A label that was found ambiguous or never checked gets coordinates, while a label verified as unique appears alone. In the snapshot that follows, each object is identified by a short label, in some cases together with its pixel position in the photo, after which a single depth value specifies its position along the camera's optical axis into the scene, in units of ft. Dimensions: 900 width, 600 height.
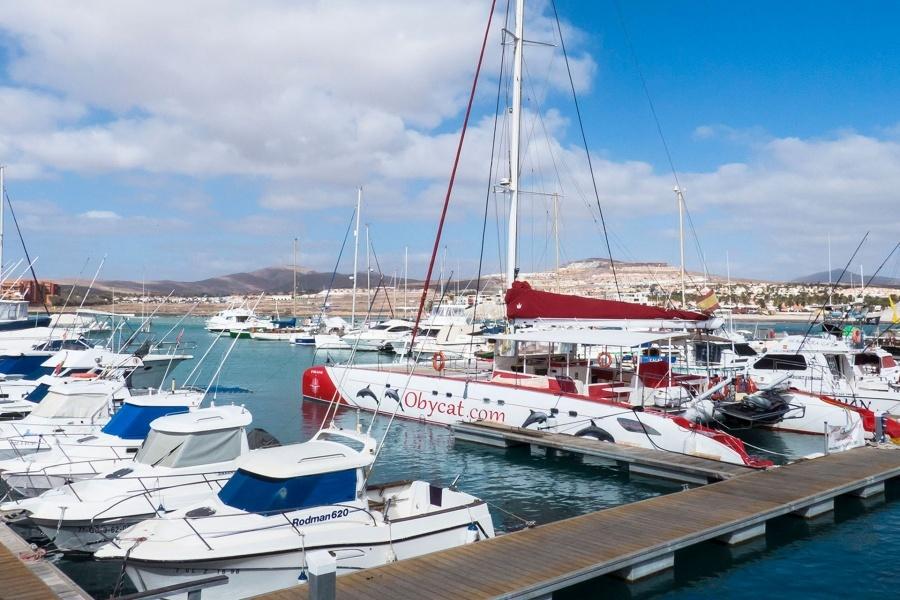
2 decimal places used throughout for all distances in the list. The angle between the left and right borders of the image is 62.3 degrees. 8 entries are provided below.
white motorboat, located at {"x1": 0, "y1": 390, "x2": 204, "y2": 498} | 50.75
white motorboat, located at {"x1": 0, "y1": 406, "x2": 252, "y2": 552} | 41.83
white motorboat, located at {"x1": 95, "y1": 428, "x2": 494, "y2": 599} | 33.78
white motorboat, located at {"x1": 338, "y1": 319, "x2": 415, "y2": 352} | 229.25
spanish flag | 84.38
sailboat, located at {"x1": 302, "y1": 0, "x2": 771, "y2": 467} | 69.97
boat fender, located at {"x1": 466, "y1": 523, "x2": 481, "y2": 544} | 40.52
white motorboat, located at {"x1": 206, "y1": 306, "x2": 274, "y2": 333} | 302.04
